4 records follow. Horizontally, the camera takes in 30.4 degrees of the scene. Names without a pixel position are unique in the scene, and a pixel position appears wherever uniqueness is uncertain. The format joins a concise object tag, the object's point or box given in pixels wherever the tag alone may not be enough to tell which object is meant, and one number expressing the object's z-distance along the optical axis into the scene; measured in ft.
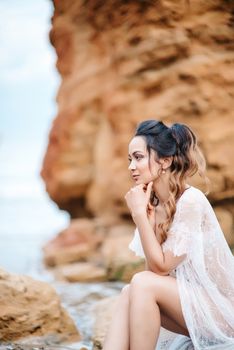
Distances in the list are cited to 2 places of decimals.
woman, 8.05
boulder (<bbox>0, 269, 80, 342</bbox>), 11.69
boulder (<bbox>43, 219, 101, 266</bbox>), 30.73
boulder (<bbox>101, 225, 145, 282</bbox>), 22.49
